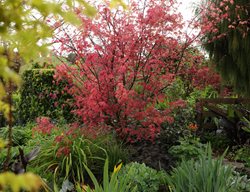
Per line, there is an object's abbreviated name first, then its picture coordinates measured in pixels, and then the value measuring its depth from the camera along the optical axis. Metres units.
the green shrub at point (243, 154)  4.14
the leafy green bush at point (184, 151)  3.42
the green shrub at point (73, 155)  3.13
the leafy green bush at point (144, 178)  2.61
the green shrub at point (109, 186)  2.06
